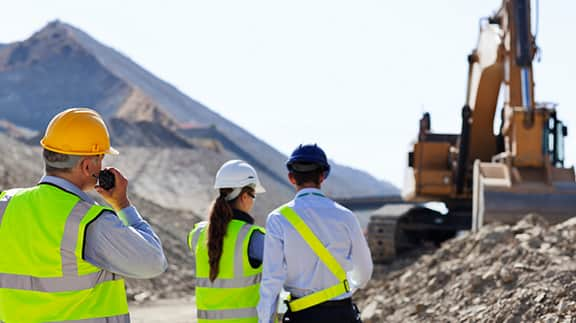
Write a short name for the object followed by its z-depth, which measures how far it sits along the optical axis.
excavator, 10.39
